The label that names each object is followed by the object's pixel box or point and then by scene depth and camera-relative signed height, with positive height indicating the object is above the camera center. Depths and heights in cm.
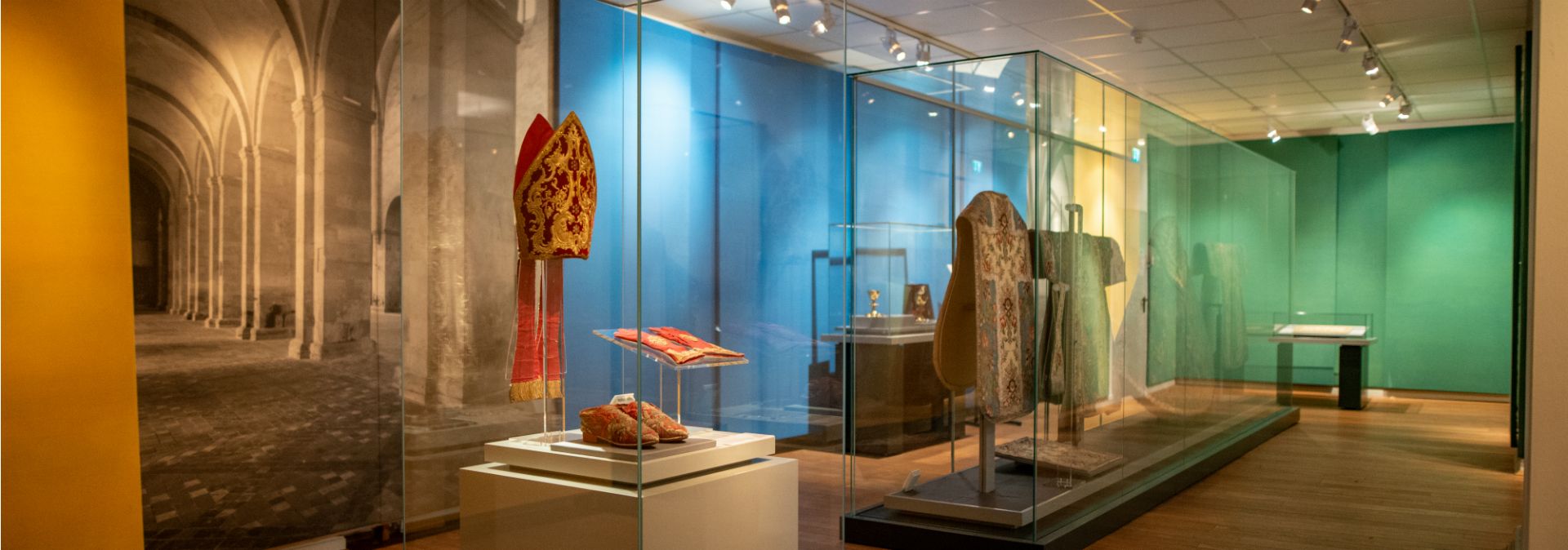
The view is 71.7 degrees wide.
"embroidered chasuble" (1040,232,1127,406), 438 -23
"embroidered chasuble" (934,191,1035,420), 428 -20
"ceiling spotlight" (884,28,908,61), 691 +137
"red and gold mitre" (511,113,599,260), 266 +17
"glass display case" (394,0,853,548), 261 -2
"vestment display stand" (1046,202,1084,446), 445 -54
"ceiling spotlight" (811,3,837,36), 306 +69
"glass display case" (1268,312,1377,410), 633 -55
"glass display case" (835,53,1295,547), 430 -18
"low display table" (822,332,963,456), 454 -58
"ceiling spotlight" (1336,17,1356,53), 642 +133
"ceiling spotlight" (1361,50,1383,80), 696 +126
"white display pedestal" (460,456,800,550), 258 -63
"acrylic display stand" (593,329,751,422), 259 -24
